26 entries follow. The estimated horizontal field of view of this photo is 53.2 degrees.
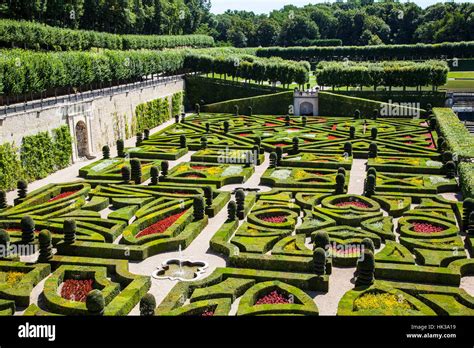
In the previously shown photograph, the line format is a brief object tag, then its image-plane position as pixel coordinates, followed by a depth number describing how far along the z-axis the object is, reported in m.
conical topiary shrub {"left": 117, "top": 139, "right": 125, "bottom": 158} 39.04
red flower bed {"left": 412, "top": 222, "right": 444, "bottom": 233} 22.89
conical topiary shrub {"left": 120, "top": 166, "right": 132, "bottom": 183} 31.56
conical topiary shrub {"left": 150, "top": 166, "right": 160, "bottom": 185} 30.52
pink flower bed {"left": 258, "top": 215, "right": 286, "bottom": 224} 24.57
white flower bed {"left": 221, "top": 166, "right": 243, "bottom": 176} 33.35
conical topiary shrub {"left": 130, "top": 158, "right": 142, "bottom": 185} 31.70
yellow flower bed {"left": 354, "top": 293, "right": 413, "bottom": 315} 16.38
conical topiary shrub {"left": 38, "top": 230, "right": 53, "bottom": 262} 20.00
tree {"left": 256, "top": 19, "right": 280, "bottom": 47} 118.00
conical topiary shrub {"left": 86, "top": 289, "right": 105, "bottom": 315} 15.27
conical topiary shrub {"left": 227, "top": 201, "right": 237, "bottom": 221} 24.42
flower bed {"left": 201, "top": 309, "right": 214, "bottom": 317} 16.45
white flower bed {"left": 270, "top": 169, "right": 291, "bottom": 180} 32.47
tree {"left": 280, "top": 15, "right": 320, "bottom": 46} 114.31
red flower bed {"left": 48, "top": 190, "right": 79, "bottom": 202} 29.20
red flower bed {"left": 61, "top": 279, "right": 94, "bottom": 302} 17.75
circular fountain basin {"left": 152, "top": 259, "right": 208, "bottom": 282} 19.47
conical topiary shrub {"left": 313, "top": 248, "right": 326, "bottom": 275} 18.33
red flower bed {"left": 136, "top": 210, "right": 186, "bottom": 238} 23.53
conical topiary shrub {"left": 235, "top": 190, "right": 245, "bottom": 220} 25.20
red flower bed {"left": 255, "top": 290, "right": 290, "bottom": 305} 17.19
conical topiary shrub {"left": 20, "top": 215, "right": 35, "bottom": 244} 21.16
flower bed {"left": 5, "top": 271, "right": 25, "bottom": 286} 18.69
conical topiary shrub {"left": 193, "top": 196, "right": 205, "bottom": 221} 24.59
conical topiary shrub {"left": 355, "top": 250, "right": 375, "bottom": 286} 17.47
